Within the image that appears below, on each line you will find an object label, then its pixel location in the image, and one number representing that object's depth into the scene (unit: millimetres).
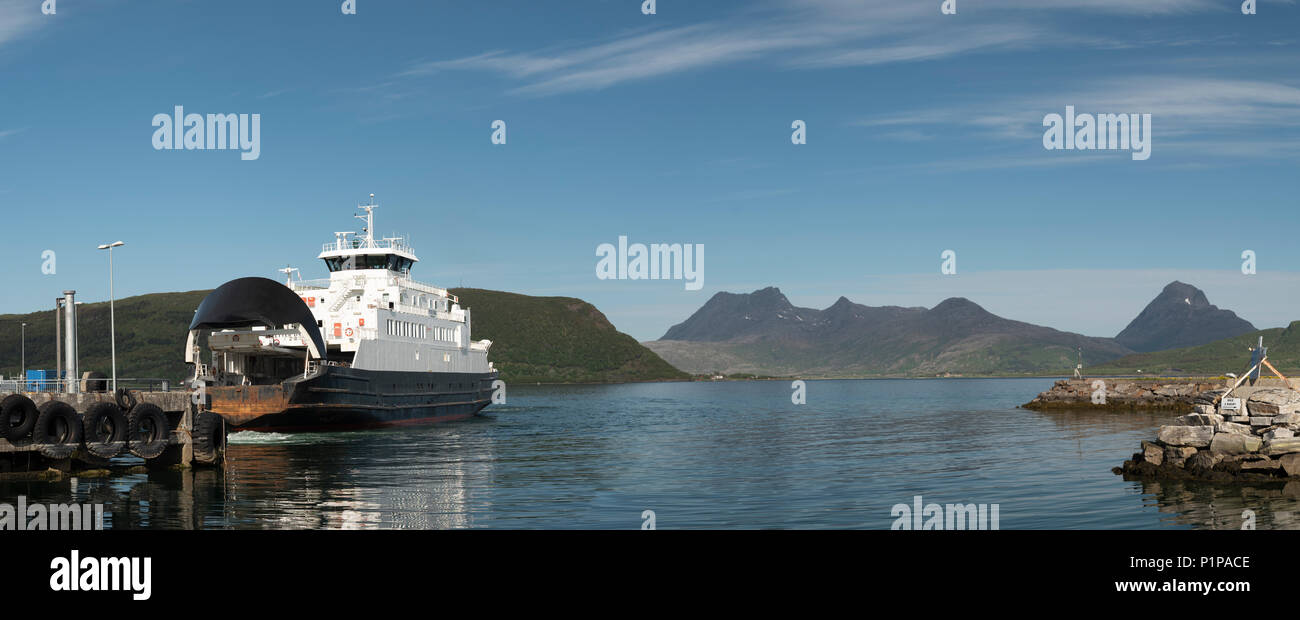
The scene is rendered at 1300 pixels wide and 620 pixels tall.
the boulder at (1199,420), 29438
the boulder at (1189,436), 27953
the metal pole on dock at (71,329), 32000
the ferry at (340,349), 43906
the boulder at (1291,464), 26094
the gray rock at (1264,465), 26375
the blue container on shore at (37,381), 29825
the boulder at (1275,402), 28422
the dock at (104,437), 28281
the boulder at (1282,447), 26797
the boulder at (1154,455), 28484
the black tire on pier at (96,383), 31047
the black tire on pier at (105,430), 29500
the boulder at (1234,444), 27234
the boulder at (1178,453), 27984
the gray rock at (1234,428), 28344
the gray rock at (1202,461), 26995
